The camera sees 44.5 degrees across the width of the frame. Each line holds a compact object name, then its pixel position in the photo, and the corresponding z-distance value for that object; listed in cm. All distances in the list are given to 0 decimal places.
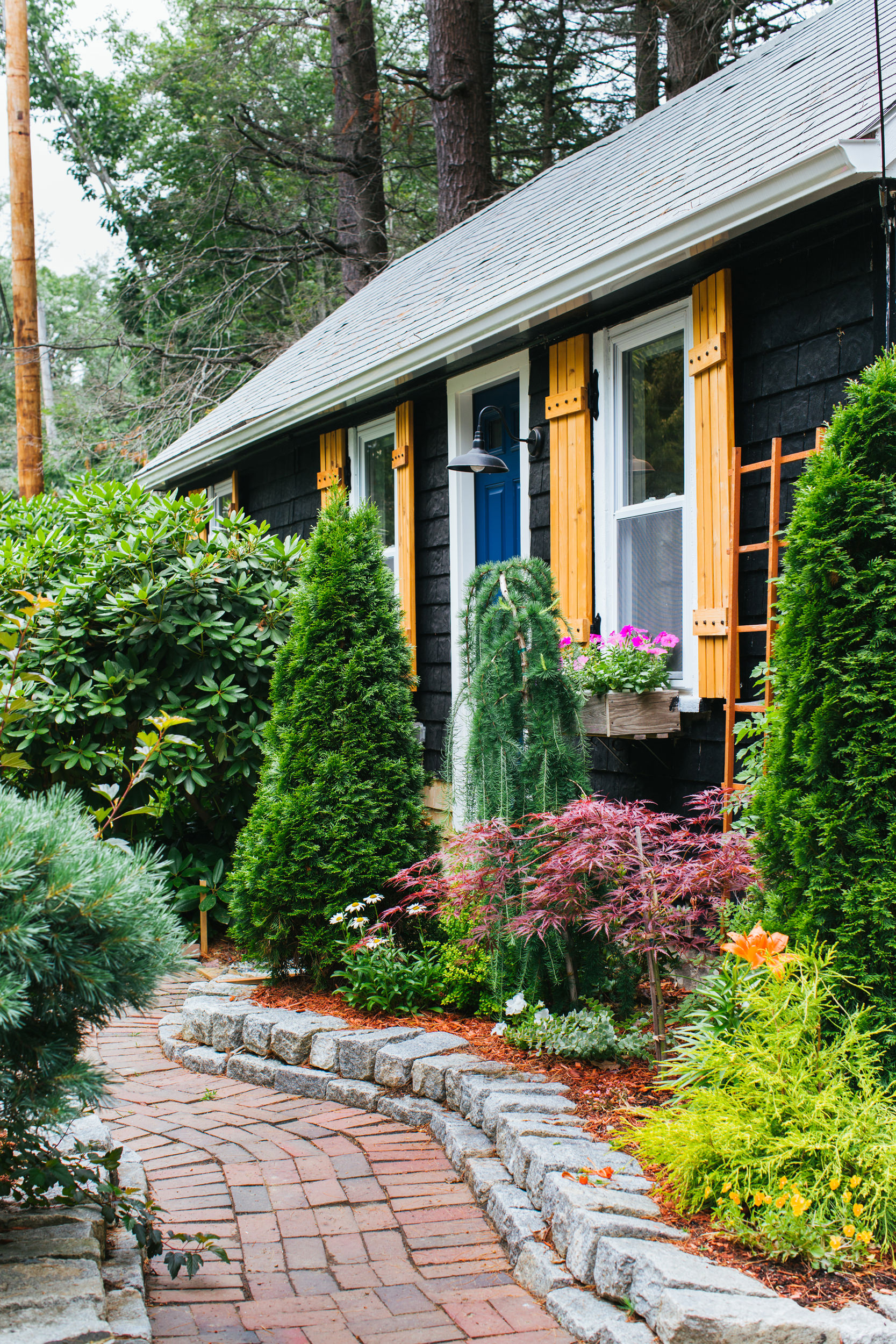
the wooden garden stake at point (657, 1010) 352
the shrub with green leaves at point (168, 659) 596
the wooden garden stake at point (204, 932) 603
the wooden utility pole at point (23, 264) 1012
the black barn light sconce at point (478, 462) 544
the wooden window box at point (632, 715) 474
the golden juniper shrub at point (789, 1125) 242
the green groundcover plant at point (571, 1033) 370
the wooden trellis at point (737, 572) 434
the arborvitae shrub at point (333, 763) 466
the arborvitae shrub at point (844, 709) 287
